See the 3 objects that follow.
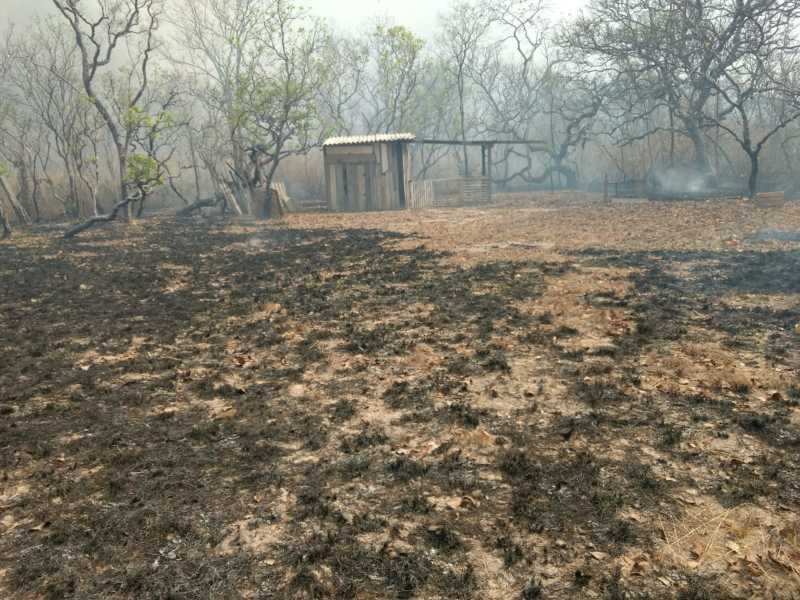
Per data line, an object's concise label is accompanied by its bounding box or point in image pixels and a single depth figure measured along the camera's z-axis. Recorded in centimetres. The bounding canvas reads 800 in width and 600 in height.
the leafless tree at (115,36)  2327
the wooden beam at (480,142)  3018
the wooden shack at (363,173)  2908
